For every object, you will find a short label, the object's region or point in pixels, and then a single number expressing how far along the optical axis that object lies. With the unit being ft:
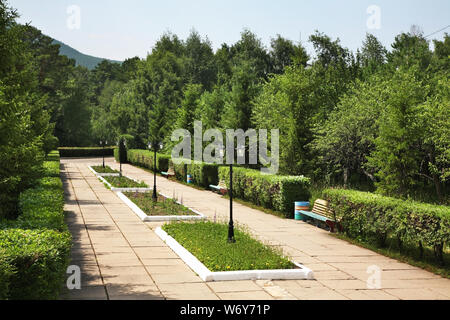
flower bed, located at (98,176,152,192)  84.50
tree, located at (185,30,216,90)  221.87
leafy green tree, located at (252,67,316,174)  84.53
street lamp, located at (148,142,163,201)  68.13
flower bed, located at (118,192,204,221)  54.75
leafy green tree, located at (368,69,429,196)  55.26
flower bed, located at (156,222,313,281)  31.12
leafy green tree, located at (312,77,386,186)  82.43
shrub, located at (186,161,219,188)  92.68
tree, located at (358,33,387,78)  169.68
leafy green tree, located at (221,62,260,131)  109.60
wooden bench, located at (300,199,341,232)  49.37
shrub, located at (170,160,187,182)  107.24
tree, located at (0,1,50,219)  32.73
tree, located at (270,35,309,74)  192.95
